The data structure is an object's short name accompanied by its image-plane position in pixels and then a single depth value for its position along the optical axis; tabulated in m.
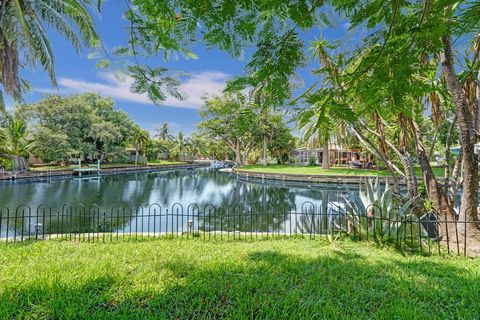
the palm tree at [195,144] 53.90
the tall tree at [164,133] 57.41
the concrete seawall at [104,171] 19.52
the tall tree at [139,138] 36.94
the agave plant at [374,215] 4.41
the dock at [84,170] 24.30
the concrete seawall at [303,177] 18.56
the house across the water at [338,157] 29.60
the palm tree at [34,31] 6.75
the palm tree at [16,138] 21.56
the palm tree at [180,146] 50.88
